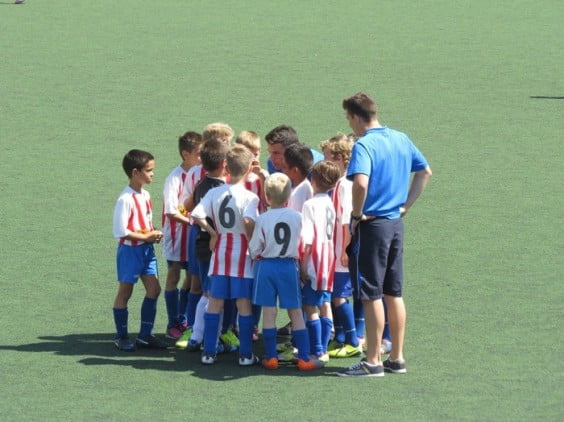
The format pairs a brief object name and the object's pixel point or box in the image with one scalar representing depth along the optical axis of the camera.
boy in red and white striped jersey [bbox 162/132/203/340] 18.81
